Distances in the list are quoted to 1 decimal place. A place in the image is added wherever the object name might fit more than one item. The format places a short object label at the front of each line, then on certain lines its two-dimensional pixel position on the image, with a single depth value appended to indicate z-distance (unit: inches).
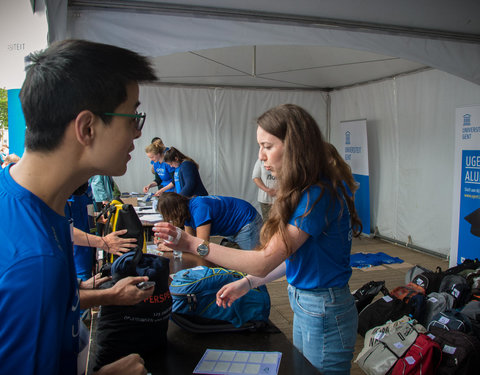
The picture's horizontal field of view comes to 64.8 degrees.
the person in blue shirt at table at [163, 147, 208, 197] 166.6
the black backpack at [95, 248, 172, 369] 48.3
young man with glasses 22.5
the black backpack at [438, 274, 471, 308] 121.2
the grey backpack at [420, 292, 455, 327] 117.7
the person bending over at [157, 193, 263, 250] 106.9
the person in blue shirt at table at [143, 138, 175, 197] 210.7
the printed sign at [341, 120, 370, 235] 256.2
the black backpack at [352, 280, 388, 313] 131.5
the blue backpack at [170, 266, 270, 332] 57.4
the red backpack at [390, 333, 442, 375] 92.5
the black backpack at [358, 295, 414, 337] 117.9
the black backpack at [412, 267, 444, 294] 134.2
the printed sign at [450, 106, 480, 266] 164.0
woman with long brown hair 50.3
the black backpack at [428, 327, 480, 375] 91.8
